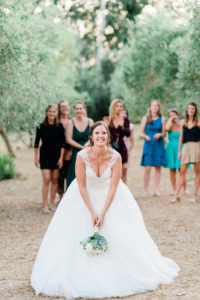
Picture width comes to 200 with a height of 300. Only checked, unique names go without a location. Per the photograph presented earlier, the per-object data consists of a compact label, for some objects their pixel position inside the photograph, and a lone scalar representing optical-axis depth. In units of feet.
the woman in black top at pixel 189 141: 30.78
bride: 14.87
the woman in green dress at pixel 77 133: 28.30
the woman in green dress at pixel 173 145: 34.13
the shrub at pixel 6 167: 49.65
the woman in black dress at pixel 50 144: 28.91
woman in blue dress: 33.76
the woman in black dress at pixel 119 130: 30.90
